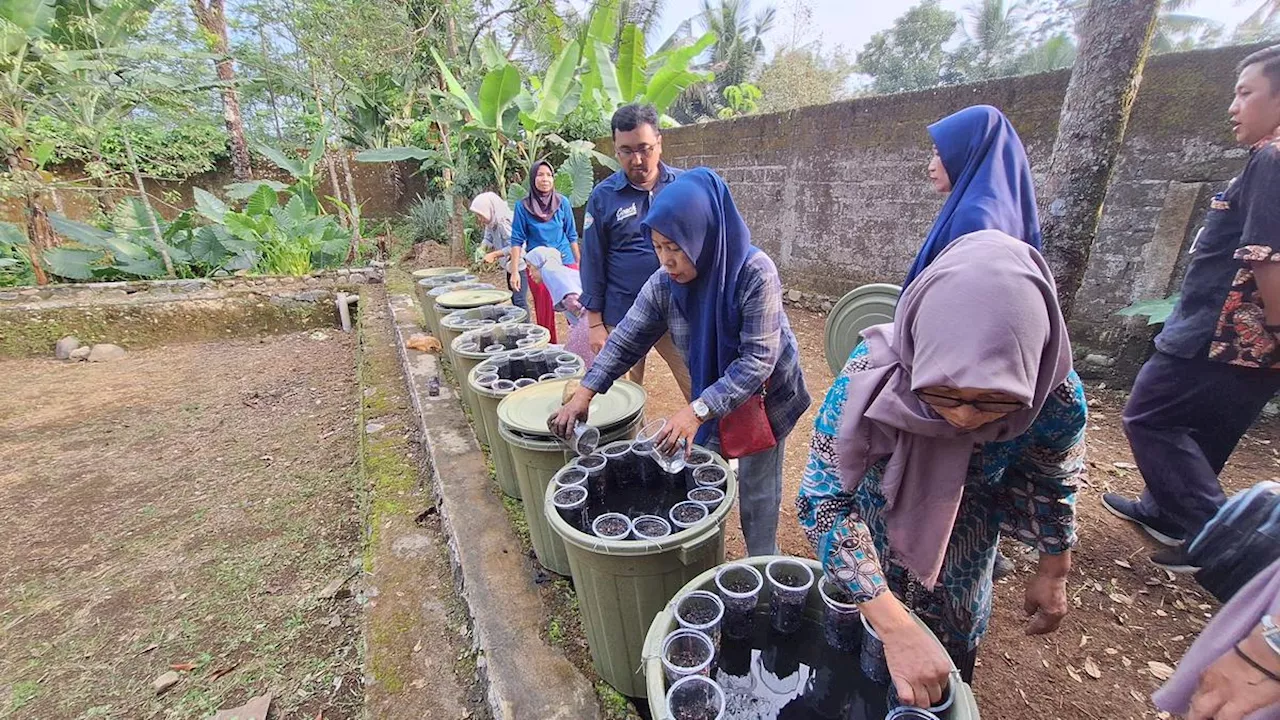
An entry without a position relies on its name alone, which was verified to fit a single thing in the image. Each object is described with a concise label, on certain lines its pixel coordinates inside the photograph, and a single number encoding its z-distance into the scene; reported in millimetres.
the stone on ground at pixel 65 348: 5844
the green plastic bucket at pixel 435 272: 5879
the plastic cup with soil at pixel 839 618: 1185
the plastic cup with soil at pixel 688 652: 1109
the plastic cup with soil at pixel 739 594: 1266
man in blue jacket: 2641
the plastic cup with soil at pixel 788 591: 1257
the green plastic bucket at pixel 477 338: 3080
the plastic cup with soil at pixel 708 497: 1580
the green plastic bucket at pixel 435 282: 5305
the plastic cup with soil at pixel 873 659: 1106
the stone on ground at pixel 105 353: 5891
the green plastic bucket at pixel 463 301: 4191
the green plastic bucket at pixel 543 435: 2016
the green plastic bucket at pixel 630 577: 1450
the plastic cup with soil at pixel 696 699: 1037
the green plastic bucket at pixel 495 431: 2548
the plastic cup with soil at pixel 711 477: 1681
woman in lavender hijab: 840
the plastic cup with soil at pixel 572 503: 1616
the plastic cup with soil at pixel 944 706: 963
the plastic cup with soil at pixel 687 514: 1528
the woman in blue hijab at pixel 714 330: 1600
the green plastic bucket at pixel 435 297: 4902
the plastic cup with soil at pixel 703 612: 1193
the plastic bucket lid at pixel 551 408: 2018
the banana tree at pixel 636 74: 6996
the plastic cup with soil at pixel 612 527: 1523
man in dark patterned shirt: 1797
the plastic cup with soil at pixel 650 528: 1525
